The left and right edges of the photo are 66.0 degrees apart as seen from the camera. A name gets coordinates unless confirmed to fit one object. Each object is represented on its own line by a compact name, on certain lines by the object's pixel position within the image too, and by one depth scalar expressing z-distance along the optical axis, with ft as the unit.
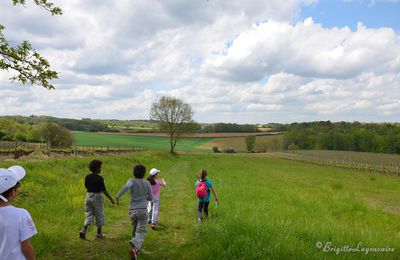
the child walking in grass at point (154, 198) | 30.45
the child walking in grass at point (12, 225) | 11.19
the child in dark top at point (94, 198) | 25.53
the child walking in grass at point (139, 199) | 23.12
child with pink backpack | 30.68
